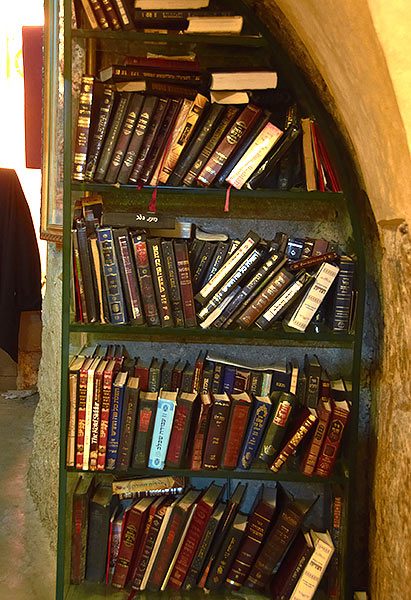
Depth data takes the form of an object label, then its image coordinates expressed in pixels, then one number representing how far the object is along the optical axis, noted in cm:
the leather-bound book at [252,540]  208
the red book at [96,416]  200
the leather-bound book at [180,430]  201
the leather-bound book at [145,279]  198
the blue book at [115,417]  200
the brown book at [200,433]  201
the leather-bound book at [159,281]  199
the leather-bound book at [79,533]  211
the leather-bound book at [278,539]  206
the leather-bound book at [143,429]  201
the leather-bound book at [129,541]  211
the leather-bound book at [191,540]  209
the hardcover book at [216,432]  200
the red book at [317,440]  198
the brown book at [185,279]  200
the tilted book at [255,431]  201
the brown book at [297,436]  197
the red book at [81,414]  200
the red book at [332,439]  199
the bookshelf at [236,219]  192
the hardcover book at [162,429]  201
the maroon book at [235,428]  200
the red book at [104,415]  200
